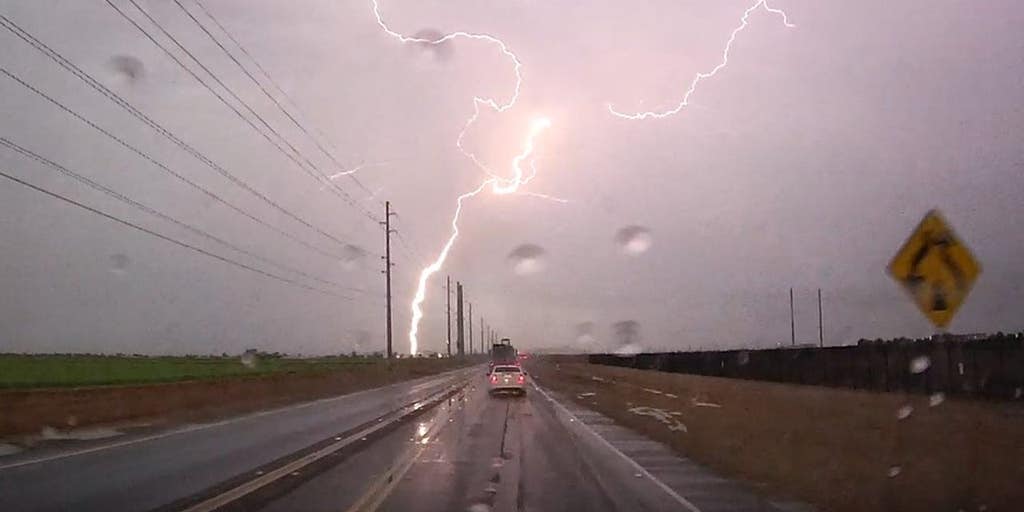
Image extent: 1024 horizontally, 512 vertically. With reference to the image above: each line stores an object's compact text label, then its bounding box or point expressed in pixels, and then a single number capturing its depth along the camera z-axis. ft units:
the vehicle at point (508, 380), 194.18
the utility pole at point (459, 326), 581.94
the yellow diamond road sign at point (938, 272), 52.70
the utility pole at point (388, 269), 303.79
